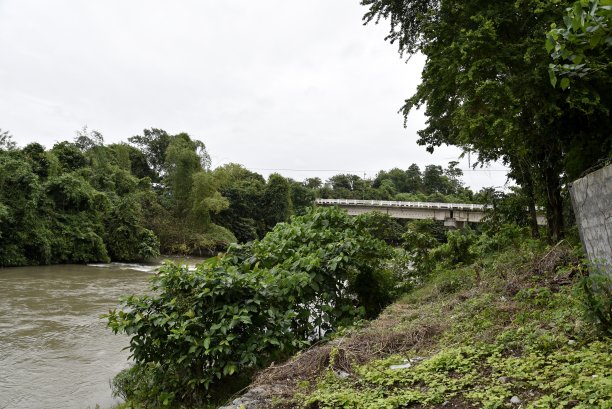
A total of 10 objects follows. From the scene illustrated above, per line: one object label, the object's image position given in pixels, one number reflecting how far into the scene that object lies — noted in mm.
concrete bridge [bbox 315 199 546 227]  34062
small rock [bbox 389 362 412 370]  3628
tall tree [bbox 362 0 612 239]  6074
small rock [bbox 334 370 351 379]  3710
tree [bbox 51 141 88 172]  32562
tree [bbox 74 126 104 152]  41219
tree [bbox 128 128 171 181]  62094
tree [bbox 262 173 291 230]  49031
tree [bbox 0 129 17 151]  27522
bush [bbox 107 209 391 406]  4512
